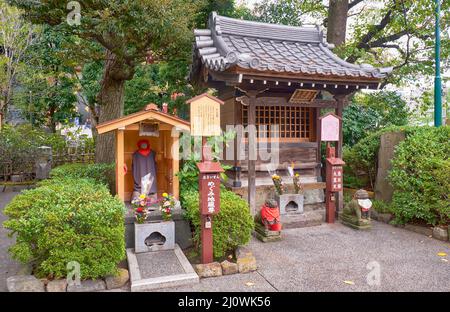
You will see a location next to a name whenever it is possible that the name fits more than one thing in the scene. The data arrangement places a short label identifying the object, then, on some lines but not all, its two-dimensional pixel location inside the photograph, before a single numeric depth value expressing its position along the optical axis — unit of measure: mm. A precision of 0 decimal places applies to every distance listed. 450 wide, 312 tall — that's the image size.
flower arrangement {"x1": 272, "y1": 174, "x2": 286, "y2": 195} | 8367
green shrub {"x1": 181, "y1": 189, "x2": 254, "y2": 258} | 5852
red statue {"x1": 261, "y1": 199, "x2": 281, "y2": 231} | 7195
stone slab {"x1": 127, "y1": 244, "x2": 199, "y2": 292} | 4887
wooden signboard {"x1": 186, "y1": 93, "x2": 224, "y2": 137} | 5484
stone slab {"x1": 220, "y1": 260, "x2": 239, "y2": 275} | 5484
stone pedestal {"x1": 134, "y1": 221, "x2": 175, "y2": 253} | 6082
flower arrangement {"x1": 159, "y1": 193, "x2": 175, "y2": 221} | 6234
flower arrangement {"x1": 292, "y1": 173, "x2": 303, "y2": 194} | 8594
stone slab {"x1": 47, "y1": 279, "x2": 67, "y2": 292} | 4668
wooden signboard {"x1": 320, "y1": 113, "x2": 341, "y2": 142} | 8531
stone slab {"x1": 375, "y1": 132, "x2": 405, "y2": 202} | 9227
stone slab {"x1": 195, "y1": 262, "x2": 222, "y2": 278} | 5375
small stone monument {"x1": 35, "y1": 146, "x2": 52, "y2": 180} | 13156
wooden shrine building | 7570
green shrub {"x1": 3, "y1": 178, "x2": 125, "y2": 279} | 4691
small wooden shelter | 6617
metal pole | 9514
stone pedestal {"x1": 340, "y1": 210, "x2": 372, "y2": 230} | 8141
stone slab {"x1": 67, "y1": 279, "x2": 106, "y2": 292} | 4734
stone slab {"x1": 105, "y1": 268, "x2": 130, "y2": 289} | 4965
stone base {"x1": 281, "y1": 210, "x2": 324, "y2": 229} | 8320
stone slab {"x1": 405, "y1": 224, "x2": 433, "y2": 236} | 7766
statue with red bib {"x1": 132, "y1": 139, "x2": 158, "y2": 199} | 7336
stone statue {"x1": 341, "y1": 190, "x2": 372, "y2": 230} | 8164
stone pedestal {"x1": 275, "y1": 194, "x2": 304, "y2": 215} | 8438
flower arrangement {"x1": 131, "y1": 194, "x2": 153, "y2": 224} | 6113
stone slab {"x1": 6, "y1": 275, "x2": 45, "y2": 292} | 4605
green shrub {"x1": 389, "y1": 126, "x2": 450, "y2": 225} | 7496
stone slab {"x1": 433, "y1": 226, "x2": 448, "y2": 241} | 7348
